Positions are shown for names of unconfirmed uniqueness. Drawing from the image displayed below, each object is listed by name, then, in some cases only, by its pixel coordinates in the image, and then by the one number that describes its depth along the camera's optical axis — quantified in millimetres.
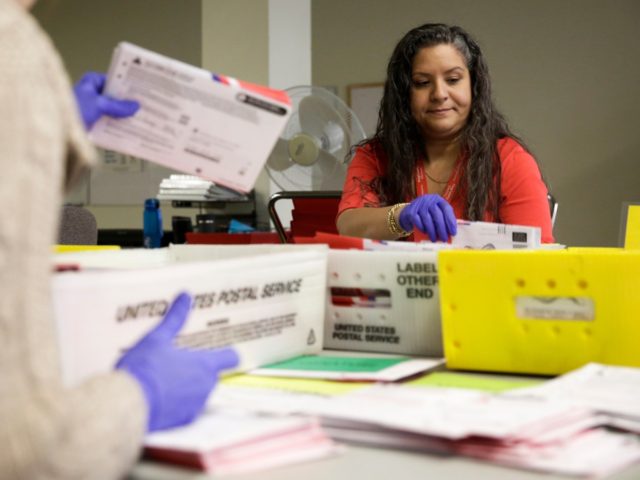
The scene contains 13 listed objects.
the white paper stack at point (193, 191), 4785
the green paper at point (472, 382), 1105
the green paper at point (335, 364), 1196
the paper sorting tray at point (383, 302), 1311
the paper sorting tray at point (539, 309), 1148
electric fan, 3846
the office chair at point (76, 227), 2934
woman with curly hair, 2271
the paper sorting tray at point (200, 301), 944
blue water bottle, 4406
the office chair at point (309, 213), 3281
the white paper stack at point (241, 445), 795
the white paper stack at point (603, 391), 927
